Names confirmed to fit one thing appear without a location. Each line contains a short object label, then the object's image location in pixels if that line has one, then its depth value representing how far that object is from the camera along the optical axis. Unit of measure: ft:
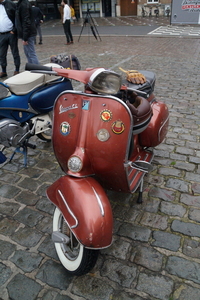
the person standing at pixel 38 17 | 40.51
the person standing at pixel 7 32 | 20.74
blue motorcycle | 9.54
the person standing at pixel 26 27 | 19.69
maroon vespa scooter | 5.43
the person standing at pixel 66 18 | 40.65
